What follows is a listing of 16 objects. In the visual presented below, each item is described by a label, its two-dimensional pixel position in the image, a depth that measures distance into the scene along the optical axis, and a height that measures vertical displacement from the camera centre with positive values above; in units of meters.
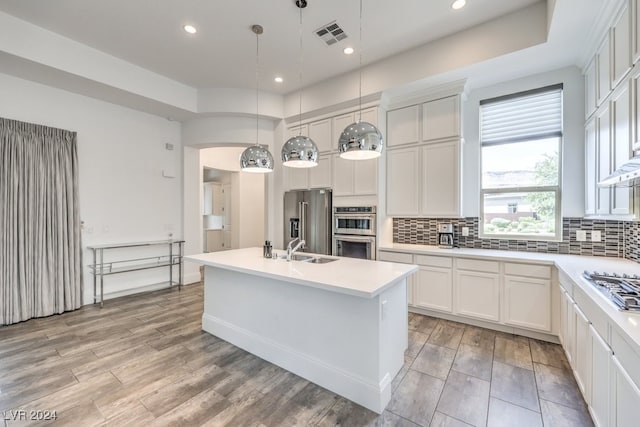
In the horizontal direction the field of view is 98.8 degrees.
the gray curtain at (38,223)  3.39 -0.14
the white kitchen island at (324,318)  1.98 -0.92
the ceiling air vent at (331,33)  3.14 +2.13
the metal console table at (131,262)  4.18 -0.87
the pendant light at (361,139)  2.37 +0.64
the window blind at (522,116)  3.34 +1.24
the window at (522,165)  3.36 +0.62
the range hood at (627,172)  1.54 +0.25
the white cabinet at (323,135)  4.49 +1.29
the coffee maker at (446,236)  3.75 -0.32
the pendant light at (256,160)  2.94 +0.56
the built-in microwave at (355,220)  4.05 -0.12
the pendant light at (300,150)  2.75 +0.63
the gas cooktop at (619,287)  1.45 -0.48
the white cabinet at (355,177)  4.06 +0.55
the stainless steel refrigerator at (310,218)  4.46 -0.10
